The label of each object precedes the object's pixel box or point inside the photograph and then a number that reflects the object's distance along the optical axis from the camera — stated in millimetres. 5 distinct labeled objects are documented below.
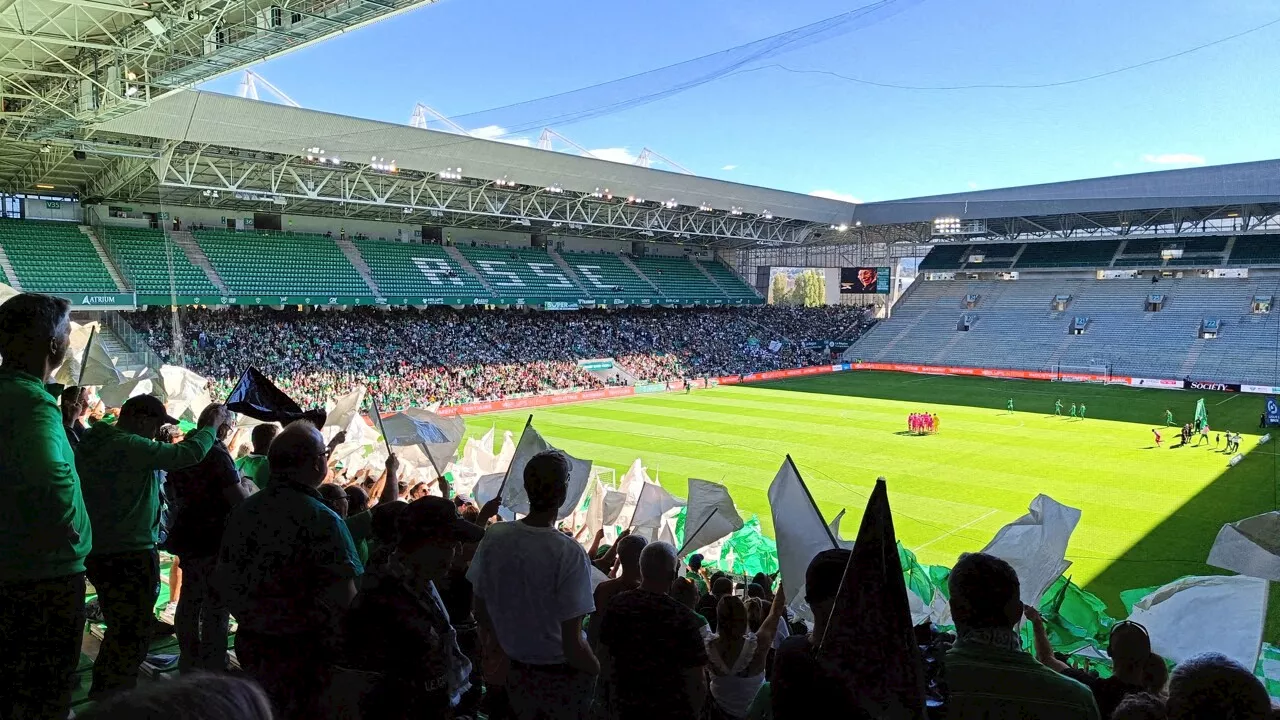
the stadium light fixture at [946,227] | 53756
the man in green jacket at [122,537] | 3803
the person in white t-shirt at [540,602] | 3145
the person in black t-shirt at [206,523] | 4484
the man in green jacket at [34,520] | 2969
